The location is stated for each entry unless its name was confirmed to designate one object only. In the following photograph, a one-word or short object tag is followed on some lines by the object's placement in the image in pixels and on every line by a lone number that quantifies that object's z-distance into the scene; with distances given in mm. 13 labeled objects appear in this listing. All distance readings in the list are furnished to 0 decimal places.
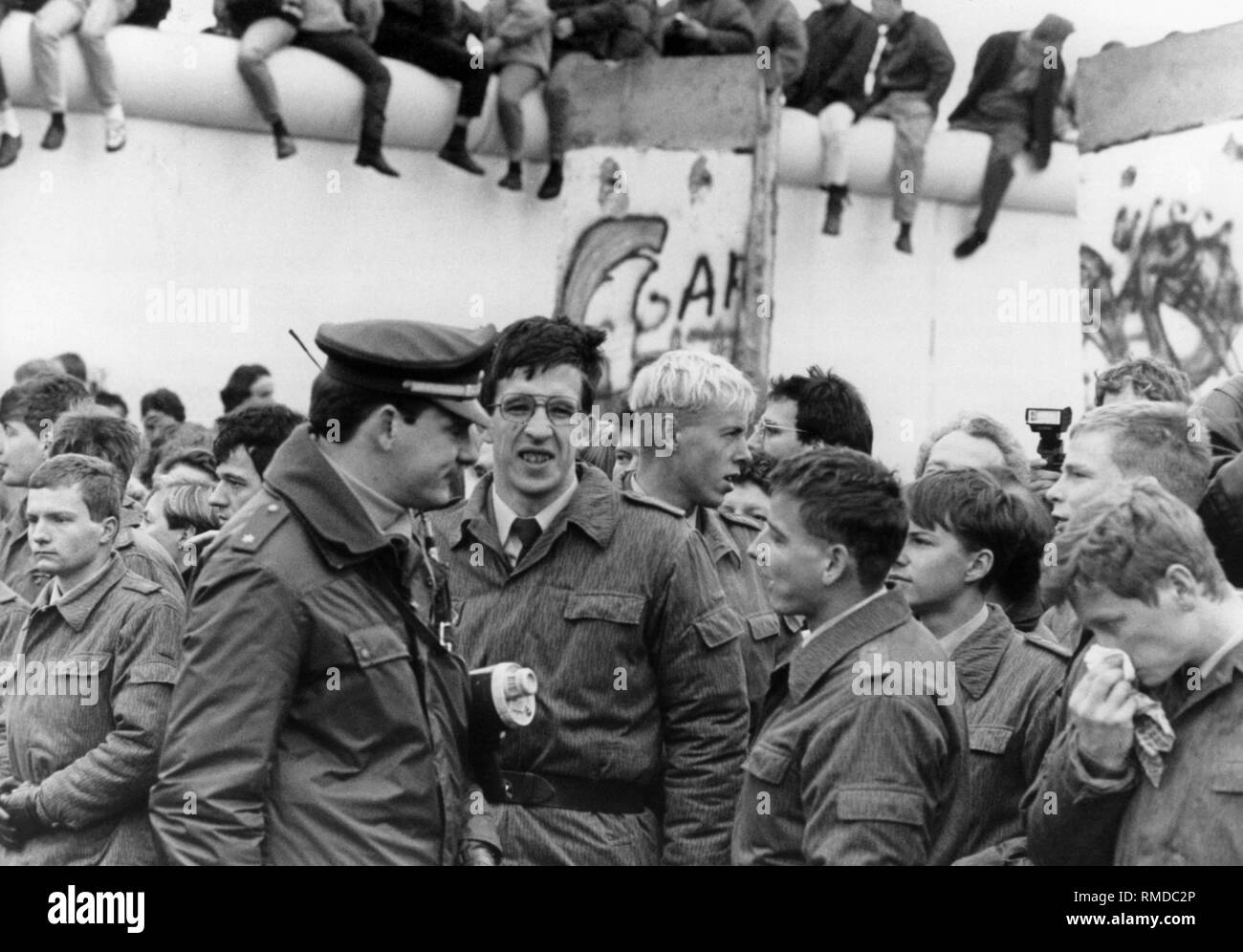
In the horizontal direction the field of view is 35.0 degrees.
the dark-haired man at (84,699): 4008
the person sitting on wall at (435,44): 9672
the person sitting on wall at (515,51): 9703
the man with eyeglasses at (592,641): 3688
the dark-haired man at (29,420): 5848
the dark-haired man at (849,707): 3105
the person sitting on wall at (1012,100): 10602
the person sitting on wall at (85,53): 8789
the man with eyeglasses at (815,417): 5043
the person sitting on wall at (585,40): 9773
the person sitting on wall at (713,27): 9672
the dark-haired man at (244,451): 5156
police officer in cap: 2914
